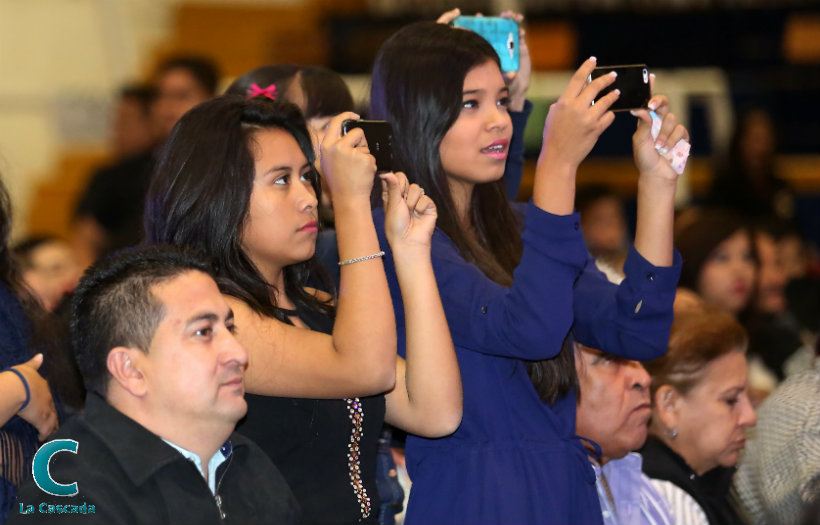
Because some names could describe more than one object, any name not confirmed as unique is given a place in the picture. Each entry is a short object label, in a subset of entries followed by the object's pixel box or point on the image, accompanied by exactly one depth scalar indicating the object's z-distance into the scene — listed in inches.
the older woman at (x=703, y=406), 243.4
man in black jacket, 145.6
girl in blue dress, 176.7
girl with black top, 170.3
